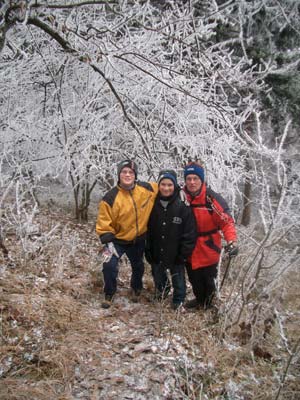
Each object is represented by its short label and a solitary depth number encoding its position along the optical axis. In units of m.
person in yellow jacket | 4.05
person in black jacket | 4.04
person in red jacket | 3.91
